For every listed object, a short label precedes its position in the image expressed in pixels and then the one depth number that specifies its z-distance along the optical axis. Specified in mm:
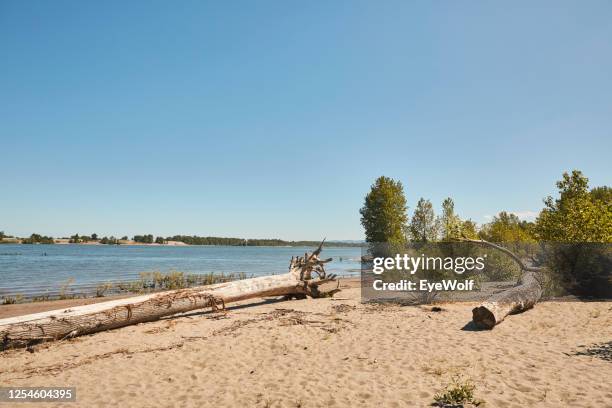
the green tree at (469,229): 18141
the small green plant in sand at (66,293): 20744
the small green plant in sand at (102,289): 22128
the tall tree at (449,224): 18062
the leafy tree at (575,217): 18078
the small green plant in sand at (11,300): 18594
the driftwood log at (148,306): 9438
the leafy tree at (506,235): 31075
